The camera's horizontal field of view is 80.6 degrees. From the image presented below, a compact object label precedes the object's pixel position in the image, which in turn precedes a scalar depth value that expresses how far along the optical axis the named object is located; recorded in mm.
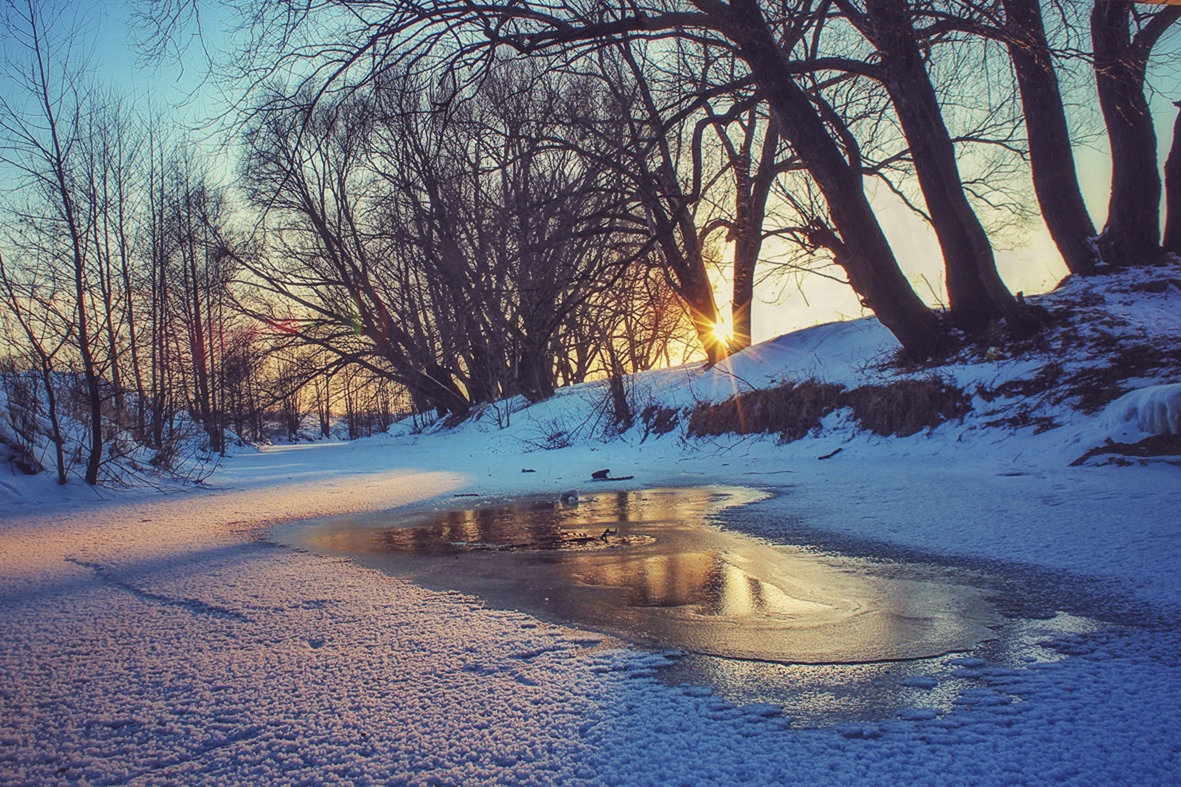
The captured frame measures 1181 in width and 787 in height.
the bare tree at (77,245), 5867
